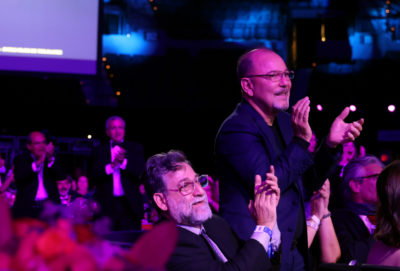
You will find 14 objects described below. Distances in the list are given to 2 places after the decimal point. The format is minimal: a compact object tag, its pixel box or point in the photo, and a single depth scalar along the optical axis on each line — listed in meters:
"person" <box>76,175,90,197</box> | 12.18
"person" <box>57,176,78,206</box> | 11.00
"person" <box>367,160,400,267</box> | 3.60
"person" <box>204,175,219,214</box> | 8.20
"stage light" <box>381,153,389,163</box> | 18.23
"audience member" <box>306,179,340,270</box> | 4.25
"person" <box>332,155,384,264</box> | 4.63
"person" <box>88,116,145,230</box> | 9.08
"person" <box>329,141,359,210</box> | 5.72
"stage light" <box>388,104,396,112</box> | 18.78
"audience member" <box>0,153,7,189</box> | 10.02
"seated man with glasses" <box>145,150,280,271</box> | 3.34
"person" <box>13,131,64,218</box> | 8.83
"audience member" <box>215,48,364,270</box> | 3.78
